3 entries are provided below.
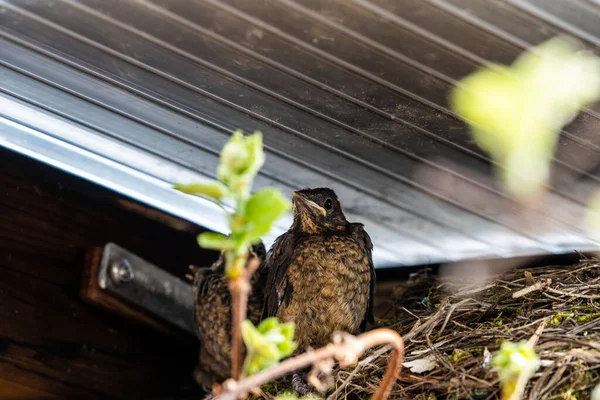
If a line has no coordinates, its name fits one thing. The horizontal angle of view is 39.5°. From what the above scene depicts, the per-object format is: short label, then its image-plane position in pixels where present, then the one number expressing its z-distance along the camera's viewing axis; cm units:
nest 218
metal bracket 323
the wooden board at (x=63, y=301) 298
